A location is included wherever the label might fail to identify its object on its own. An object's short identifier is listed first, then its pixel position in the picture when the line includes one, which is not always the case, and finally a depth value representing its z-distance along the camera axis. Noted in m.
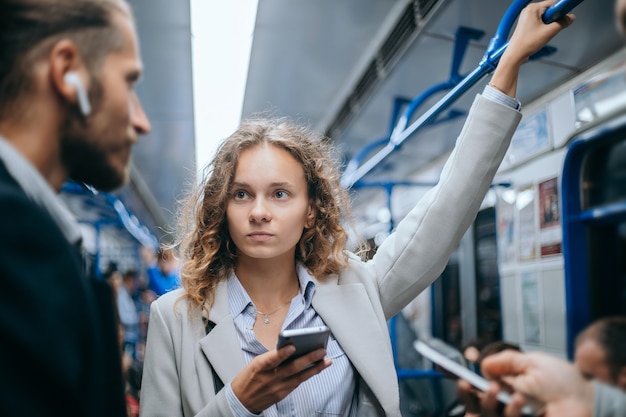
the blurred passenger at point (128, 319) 5.92
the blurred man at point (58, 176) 0.56
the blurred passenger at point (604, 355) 1.00
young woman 1.19
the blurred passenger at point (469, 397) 1.25
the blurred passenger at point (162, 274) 4.14
